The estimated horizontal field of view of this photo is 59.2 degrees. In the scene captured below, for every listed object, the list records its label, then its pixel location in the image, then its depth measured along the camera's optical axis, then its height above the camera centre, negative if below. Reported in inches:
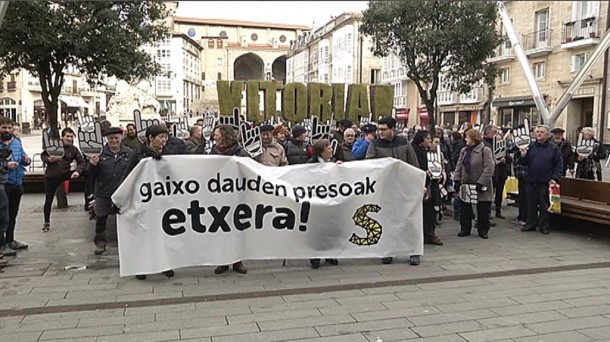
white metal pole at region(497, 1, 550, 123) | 481.7 +50.0
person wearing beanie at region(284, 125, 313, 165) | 284.2 -14.3
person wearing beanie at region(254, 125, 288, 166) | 267.3 -14.5
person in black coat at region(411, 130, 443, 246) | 292.2 -36.0
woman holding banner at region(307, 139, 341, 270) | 257.6 -14.8
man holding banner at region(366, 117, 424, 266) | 268.2 -12.3
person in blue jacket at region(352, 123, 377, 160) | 319.9 -12.3
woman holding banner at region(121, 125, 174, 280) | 237.0 -10.9
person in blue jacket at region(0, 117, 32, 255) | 264.7 -27.7
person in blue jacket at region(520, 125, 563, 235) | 326.3 -31.5
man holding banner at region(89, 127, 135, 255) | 272.4 -26.6
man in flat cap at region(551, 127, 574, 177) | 372.8 -14.9
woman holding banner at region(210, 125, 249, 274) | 245.4 -11.1
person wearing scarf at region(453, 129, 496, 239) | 312.7 -30.9
